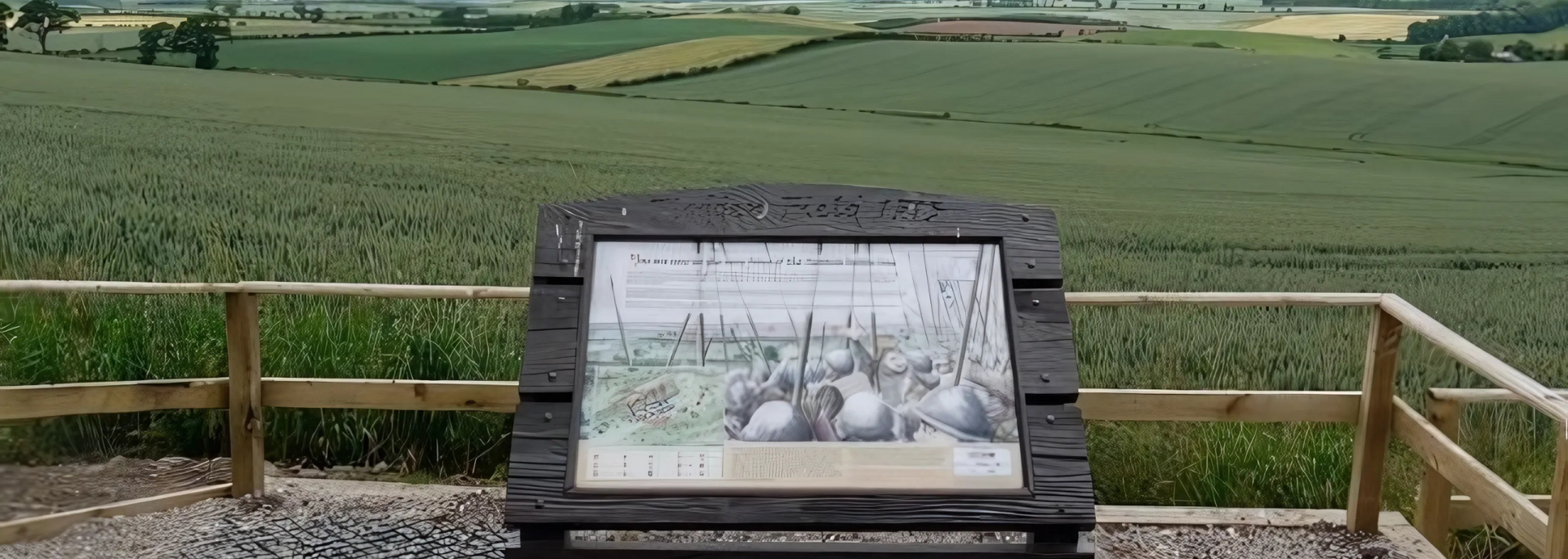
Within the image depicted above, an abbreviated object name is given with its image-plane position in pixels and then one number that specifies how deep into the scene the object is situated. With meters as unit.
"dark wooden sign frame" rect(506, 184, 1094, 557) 1.95
